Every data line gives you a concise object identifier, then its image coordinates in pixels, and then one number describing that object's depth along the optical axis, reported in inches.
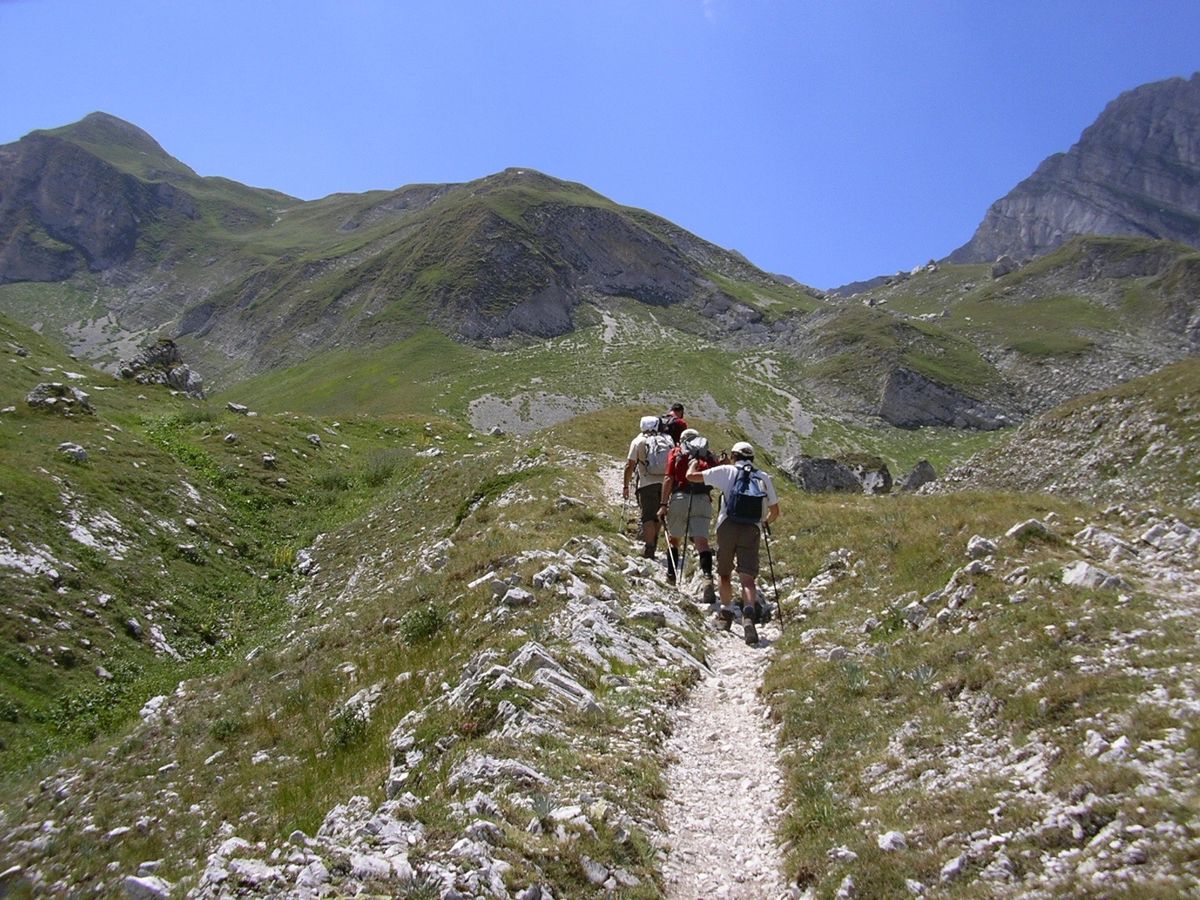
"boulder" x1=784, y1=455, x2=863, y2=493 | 1834.4
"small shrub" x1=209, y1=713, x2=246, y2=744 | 422.6
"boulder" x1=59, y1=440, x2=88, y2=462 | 879.1
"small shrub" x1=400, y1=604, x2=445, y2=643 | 481.4
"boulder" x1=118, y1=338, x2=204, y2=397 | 1654.8
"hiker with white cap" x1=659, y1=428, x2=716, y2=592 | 597.3
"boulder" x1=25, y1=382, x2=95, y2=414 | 1018.1
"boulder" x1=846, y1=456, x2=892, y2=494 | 1884.8
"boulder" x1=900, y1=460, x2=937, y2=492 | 2121.1
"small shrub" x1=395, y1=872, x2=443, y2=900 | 208.5
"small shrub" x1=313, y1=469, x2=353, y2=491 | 1243.2
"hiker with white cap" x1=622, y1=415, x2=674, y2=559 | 663.1
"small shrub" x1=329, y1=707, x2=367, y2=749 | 362.9
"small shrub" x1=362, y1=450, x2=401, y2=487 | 1326.3
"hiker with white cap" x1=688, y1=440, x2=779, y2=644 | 512.4
